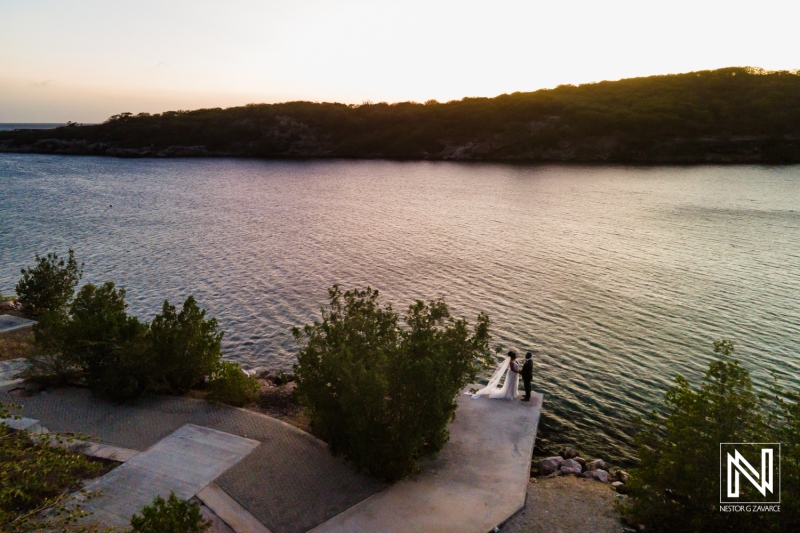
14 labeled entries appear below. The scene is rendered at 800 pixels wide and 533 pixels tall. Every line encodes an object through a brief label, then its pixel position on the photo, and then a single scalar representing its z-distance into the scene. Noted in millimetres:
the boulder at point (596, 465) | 16147
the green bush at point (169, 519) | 8594
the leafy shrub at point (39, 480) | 8008
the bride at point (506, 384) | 18062
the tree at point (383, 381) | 13188
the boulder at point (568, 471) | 15627
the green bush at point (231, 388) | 17578
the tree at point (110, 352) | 17438
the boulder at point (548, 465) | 15695
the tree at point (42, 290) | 25328
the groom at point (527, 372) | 18198
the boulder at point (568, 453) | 16812
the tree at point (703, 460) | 10477
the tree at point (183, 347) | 18203
